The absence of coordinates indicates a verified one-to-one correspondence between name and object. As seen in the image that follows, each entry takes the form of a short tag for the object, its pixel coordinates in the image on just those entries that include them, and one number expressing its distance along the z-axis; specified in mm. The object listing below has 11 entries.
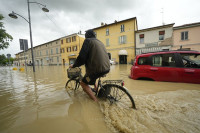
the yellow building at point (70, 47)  27078
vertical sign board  10892
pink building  14469
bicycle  1874
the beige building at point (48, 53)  32406
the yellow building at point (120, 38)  19125
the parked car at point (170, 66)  3221
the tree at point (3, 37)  13420
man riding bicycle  1861
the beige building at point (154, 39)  15912
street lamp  8957
